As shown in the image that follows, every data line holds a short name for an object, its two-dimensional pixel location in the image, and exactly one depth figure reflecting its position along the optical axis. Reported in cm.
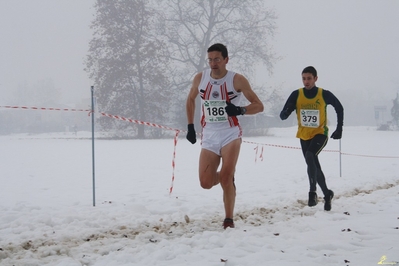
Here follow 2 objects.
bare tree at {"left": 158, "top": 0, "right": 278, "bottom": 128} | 3516
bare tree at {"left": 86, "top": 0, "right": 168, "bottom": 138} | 3375
